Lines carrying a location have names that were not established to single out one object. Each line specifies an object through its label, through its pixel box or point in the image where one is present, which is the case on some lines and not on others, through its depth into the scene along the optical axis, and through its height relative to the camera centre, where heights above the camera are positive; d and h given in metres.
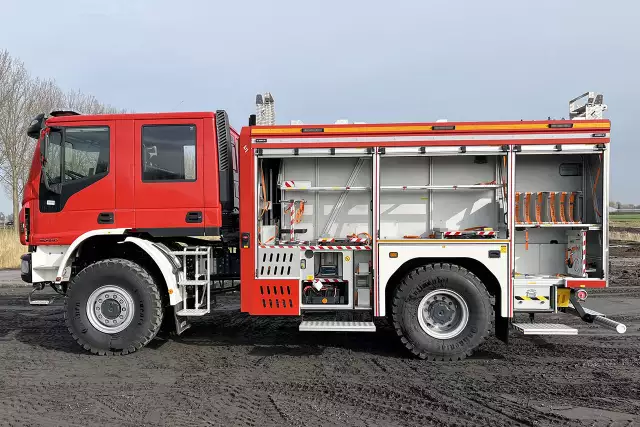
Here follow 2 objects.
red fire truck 5.72 -0.10
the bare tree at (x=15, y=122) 22.17 +4.55
